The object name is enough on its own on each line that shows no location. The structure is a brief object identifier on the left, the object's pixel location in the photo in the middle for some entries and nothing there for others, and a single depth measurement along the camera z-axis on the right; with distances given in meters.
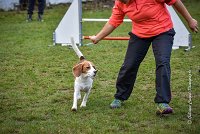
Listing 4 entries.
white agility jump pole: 12.72
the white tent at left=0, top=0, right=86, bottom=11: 27.71
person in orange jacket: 6.28
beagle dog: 6.99
